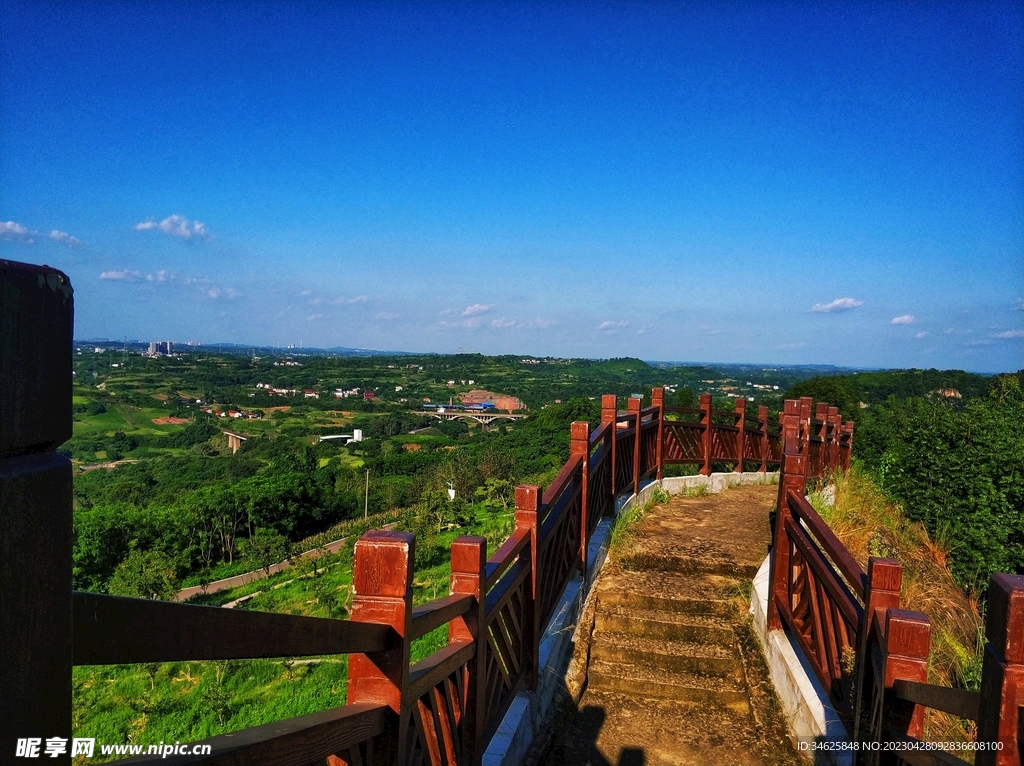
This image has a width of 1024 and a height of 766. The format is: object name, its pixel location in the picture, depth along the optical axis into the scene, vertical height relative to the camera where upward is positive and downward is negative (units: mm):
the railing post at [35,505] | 662 -179
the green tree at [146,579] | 16609 -6431
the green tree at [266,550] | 23281 -7462
